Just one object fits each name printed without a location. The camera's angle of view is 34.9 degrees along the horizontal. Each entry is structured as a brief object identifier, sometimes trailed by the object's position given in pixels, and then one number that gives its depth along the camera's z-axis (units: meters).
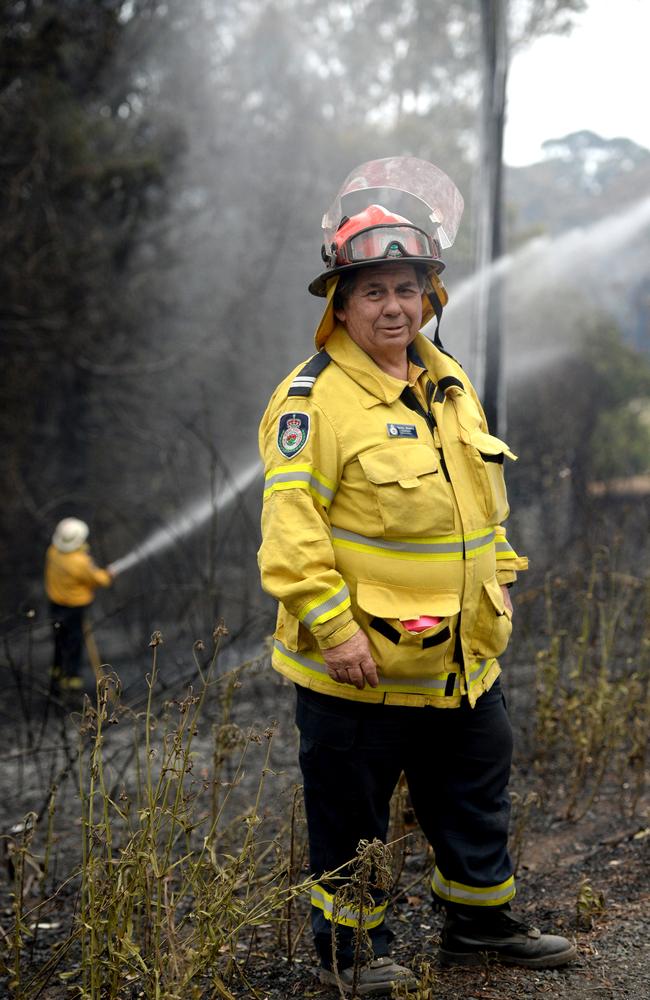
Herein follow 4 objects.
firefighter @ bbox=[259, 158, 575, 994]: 2.48
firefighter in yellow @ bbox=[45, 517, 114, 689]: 9.09
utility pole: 5.48
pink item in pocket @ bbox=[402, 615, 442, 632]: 2.47
